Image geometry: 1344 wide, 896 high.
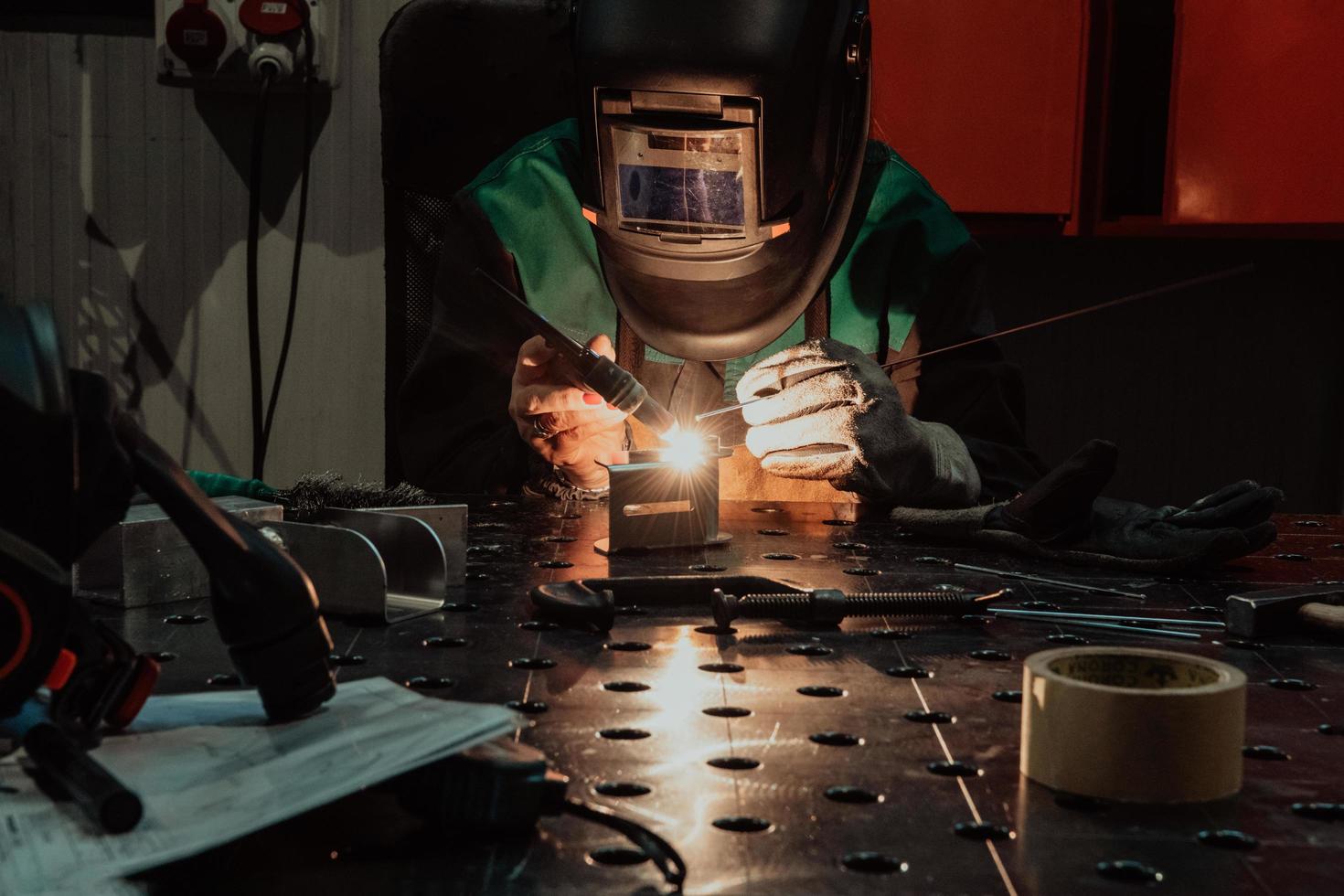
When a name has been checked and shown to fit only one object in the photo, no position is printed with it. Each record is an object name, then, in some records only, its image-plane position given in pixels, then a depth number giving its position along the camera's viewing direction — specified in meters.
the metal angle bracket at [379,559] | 0.96
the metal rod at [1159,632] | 0.97
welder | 1.34
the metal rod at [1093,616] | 1.01
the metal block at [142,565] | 0.98
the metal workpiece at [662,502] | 1.26
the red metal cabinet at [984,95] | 2.62
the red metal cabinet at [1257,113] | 2.54
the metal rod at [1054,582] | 1.12
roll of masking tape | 0.61
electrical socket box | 2.63
